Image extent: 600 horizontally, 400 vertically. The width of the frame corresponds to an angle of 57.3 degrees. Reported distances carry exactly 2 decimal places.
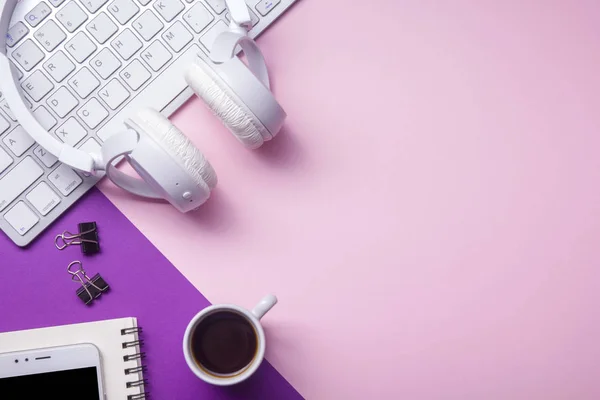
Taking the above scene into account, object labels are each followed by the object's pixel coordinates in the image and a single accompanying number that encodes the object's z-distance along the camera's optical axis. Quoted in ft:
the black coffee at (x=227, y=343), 2.36
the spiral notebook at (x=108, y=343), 2.39
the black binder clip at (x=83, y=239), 2.48
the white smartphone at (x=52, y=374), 2.26
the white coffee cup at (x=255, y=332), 2.25
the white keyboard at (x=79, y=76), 2.40
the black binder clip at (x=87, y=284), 2.48
